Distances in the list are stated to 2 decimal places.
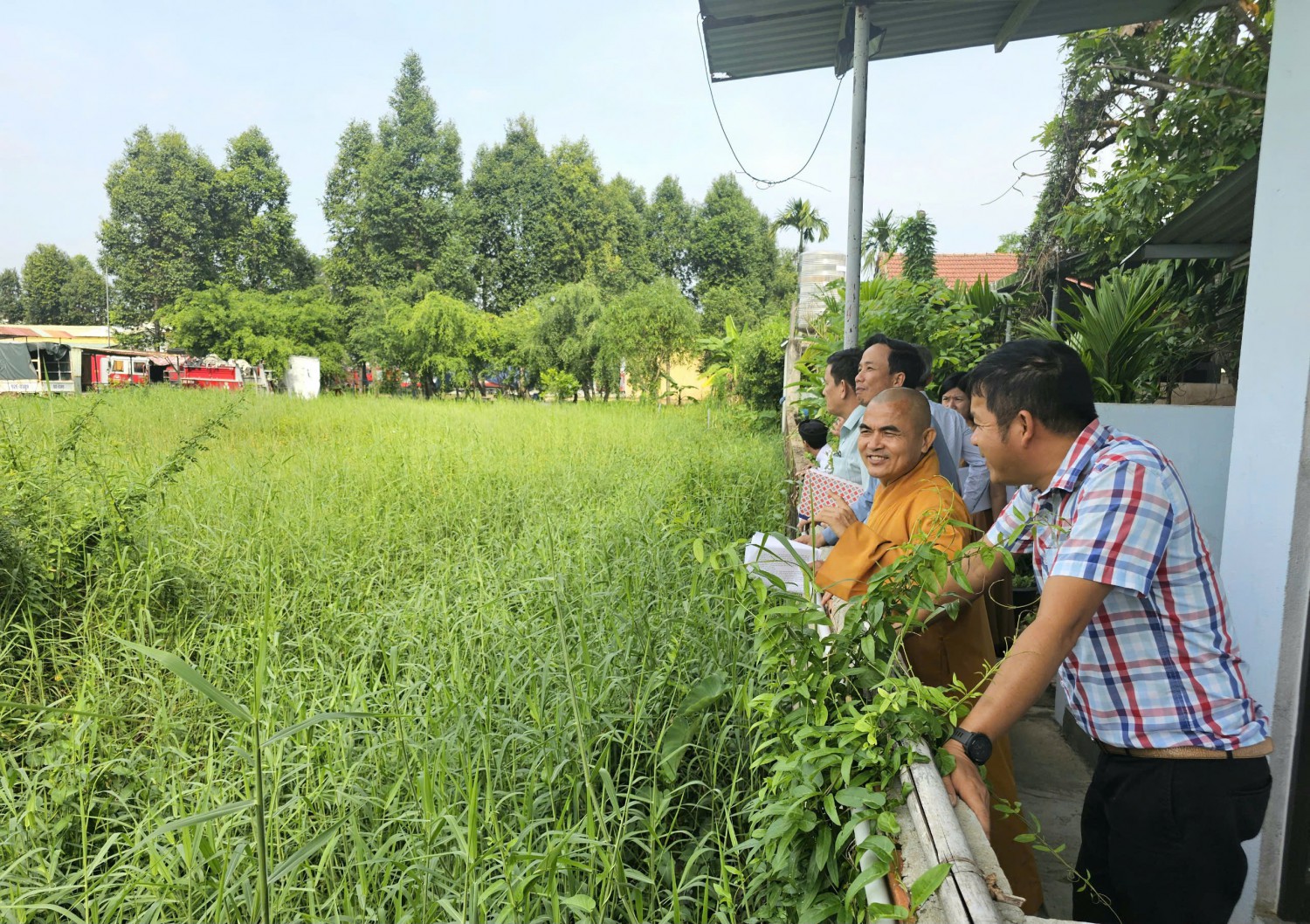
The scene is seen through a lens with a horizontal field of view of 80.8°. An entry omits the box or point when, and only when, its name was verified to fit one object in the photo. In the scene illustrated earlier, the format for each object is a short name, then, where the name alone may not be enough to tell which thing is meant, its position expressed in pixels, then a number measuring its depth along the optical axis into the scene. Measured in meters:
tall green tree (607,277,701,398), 20.23
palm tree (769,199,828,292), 35.44
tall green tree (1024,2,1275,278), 5.39
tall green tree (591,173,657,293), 35.97
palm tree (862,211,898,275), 20.10
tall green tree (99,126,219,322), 33.91
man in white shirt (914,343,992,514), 3.74
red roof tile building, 25.02
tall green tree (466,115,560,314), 35.69
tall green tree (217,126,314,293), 34.91
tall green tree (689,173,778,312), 39.16
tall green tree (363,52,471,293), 34.53
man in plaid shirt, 1.43
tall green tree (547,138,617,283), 35.62
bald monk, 2.16
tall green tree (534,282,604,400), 23.89
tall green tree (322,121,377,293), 35.34
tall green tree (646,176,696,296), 40.72
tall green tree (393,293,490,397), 25.27
